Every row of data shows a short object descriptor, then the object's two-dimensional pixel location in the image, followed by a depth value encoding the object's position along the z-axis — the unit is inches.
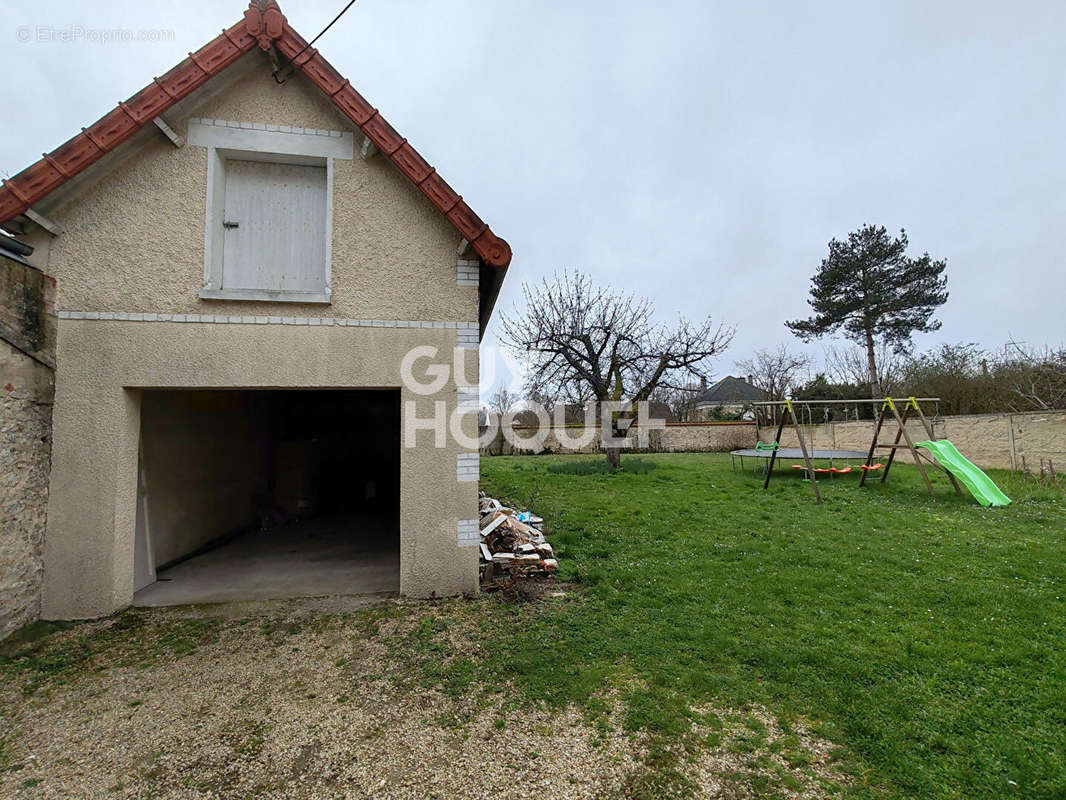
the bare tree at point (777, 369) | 1347.2
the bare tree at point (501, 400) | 1792.6
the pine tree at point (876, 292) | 981.8
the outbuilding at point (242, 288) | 175.2
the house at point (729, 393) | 1667.1
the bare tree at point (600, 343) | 631.8
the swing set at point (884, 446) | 407.2
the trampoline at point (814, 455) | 573.9
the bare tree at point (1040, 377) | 563.2
